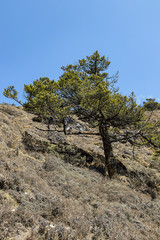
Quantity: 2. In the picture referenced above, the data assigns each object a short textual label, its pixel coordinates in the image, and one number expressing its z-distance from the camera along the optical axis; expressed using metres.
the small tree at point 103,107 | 9.85
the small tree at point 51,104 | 10.42
